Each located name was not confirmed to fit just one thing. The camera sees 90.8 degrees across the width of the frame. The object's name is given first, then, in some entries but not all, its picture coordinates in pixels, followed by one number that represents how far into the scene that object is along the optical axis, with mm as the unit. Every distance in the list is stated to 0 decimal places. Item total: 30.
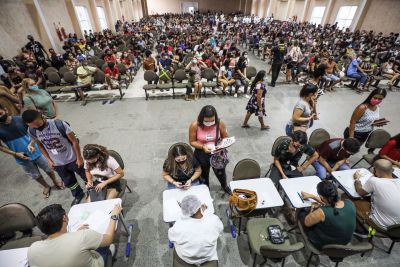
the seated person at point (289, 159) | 3123
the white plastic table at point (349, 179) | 2769
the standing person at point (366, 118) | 3406
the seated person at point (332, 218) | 2029
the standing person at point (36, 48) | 8478
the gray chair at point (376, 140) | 3863
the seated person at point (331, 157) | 3235
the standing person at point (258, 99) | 4809
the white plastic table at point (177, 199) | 2336
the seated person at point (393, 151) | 3216
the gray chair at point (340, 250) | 1985
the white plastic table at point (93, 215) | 2193
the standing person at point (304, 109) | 3543
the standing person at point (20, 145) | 3052
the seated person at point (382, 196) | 2326
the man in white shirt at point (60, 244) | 1593
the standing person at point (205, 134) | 2892
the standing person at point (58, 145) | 2662
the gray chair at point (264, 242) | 1999
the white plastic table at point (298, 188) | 2537
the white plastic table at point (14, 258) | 1945
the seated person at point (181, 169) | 2719
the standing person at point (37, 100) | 4059
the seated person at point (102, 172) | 2684
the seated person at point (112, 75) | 7395
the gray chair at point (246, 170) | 3059
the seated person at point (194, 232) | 1820
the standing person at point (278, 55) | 7656
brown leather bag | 2523
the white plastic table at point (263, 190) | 2557
